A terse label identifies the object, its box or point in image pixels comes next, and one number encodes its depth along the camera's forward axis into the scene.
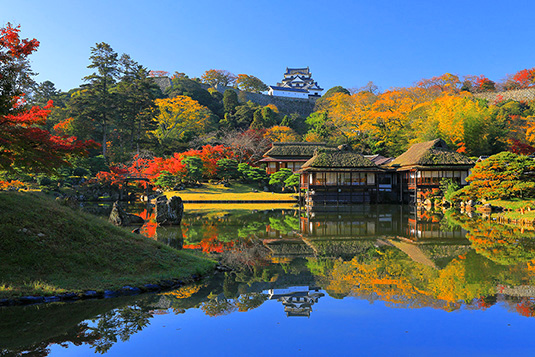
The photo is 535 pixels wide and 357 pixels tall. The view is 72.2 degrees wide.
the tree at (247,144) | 42.25
